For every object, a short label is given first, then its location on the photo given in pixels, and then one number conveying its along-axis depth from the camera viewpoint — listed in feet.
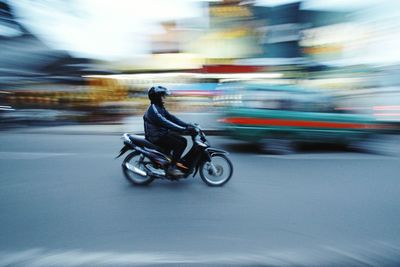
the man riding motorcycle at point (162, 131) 16.90
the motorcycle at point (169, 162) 16.93
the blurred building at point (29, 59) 47.67
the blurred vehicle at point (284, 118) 23.76
